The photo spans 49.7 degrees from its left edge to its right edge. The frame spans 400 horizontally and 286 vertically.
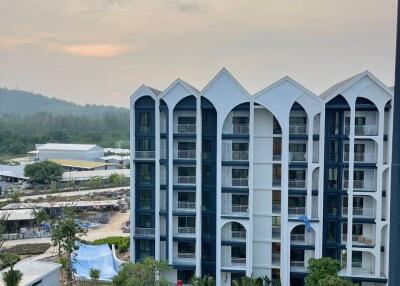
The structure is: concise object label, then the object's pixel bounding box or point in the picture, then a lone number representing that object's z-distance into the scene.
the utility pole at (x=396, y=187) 10.52
